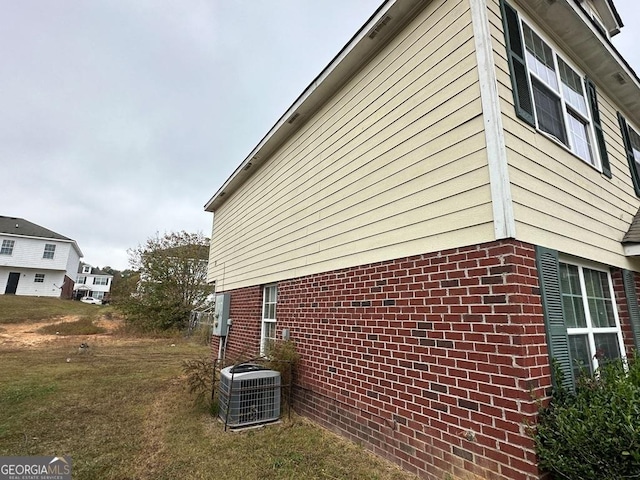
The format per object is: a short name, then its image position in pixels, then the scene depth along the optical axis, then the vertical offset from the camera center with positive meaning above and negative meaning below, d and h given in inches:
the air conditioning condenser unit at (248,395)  178.2 -50.1
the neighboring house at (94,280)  2107.0 +196.5
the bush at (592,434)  74.5 -30.7
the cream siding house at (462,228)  104.7 +39.0
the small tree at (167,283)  754.2 +67.1
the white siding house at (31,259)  1159.6 +187.8
